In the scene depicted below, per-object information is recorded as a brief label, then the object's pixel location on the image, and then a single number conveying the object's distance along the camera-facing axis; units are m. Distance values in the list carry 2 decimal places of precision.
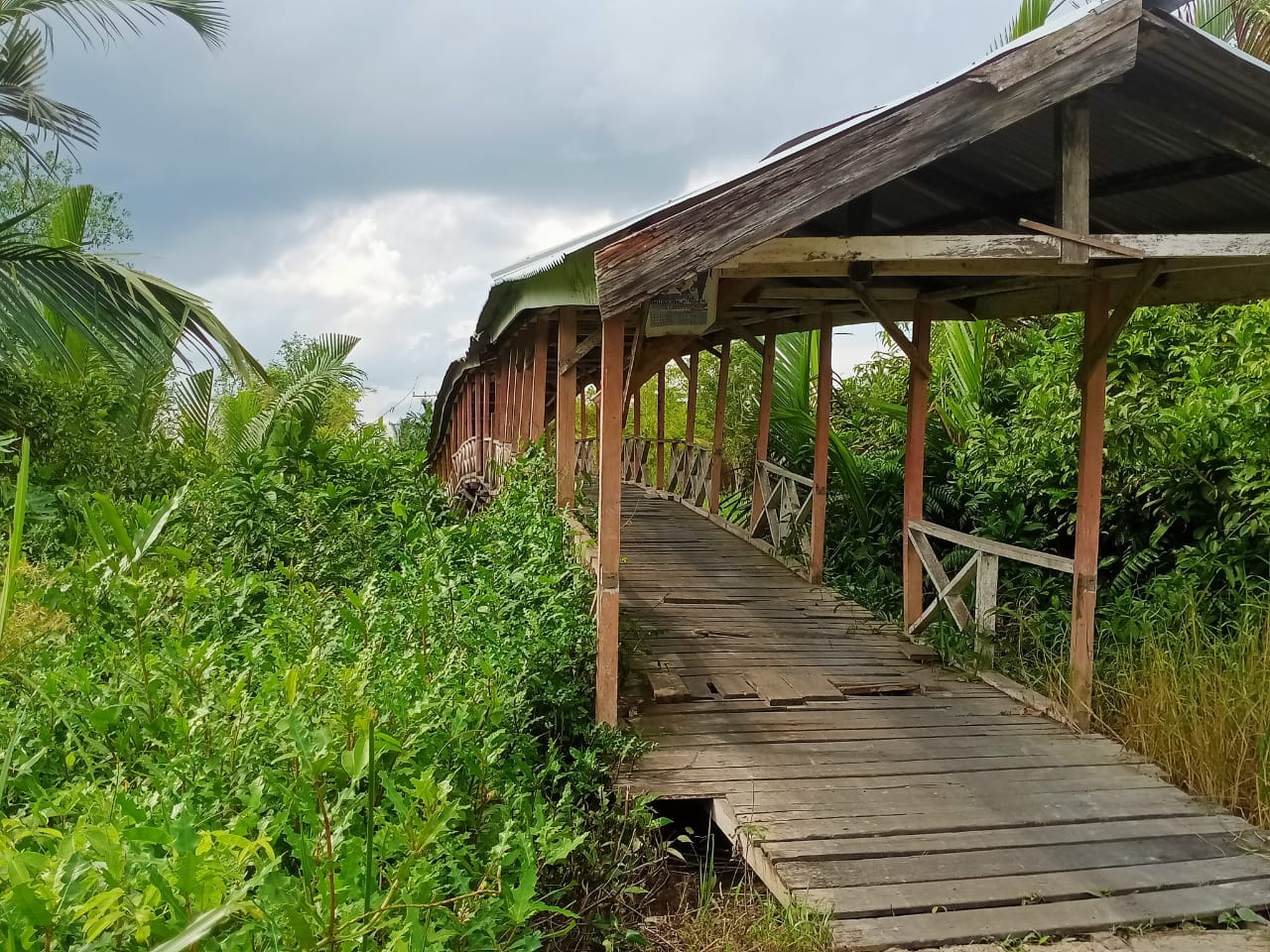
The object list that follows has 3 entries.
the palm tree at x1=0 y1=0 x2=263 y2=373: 7.20
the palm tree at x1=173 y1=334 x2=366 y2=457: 11.60
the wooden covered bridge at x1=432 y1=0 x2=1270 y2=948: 3.93
